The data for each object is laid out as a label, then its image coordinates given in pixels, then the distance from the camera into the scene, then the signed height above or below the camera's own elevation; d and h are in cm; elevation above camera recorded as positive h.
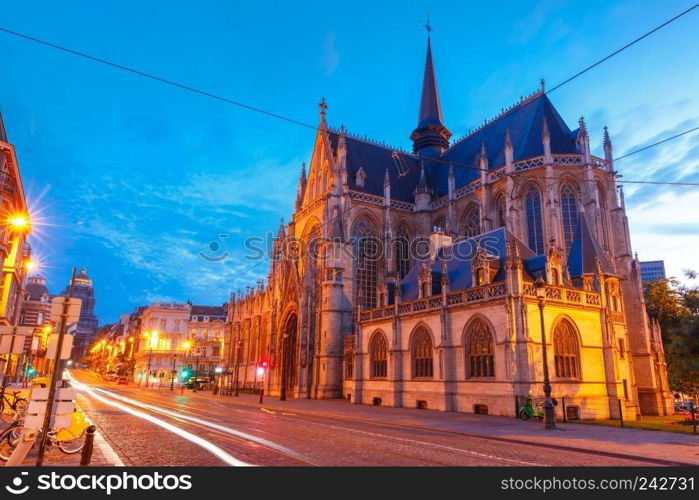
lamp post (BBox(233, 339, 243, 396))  5618 +219
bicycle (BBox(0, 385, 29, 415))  1381 -80
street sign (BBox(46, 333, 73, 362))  828 +41
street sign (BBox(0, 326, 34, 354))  1006 +66
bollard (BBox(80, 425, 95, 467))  830 -127
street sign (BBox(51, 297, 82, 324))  859 +106
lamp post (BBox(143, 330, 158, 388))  8291 +611
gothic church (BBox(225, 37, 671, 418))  2427 +658
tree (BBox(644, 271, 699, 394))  1705 +385
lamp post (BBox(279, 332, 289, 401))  3850 -81
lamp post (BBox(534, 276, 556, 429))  1755 -65
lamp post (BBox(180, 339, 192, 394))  8220 +264
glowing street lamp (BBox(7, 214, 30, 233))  1761 +838
